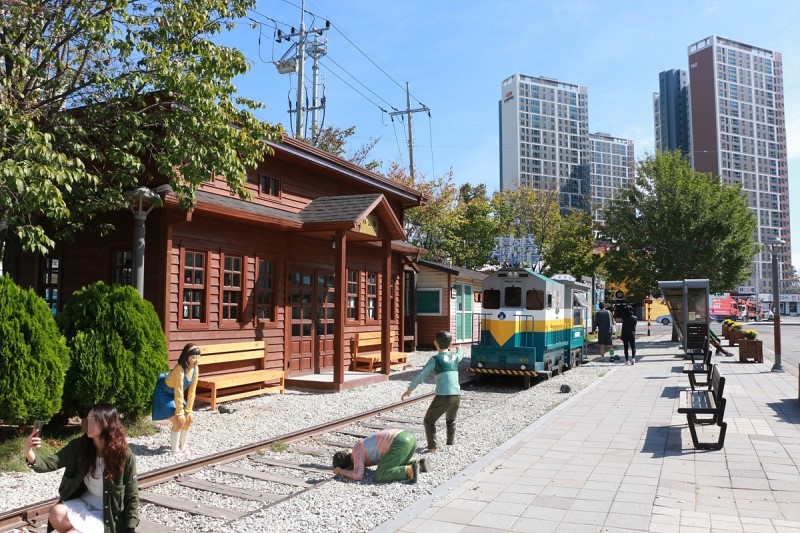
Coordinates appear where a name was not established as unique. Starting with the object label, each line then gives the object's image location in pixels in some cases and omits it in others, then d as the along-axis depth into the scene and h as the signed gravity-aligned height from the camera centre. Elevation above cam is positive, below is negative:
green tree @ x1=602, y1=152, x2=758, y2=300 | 29.86 +4.08
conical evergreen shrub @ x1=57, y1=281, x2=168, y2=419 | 8.79 -0.44
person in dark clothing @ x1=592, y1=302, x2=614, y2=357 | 23.05 -0.31
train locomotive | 15.57 -0.19
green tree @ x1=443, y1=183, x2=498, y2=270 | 38.09 +4.77
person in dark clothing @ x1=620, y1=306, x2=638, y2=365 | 21.90 -0.36
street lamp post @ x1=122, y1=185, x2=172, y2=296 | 10.62 +1.47
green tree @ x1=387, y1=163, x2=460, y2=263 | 34.62 +5.24
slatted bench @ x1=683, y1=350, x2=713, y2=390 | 12.41 -1.02
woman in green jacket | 4.05 -1.01
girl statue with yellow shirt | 8.25 -1.01
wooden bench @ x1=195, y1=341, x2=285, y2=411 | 11.48 -1.09
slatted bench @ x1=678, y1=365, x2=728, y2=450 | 8.41 -1.20
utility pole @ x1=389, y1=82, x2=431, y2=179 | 36.41 +10.33
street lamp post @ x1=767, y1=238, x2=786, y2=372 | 18.79 +0.76
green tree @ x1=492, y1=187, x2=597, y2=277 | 36.19 +5.40
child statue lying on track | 7.12 -1.55
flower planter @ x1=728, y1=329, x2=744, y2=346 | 26.86 -0.75
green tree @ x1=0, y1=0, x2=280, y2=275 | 8.97 +3.31
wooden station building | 11.88 +1.13
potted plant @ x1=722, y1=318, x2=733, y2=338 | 30.79 -0.39
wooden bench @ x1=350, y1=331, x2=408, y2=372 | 16.84 -0.97
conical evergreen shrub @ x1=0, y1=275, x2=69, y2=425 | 7.50 -0.48
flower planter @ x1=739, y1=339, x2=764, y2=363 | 21.22 -1.02
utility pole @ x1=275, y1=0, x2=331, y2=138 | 27.08 +11.35
